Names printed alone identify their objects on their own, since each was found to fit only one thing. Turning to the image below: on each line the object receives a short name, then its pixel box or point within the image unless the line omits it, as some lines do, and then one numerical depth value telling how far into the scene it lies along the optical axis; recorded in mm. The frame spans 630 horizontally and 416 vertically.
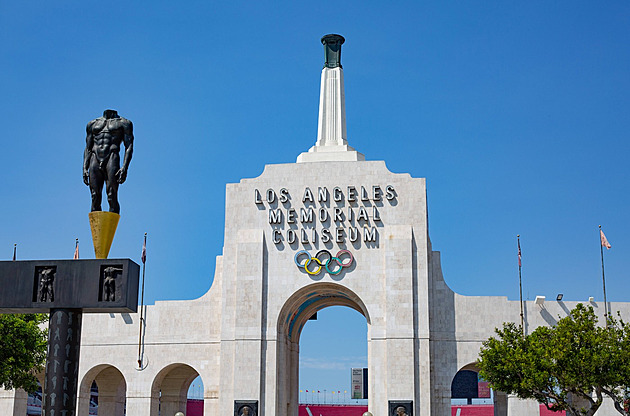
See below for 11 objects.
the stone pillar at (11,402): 54625
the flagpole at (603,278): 49656
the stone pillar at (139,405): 51531
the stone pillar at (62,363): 21953
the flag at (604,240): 48969
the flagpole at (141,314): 51938
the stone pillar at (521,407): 49469
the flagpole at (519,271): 51031
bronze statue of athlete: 24016
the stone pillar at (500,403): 53469
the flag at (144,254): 52112
